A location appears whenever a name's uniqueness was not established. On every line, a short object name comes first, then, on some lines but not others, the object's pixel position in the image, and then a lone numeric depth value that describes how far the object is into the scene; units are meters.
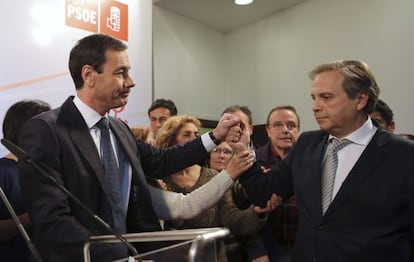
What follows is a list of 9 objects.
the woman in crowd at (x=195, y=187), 2.00
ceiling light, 4.41
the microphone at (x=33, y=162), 1.06
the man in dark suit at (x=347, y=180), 1.47
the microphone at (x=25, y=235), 0.97
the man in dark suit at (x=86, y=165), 1.27
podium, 0.96
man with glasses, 2.08
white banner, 2.69
